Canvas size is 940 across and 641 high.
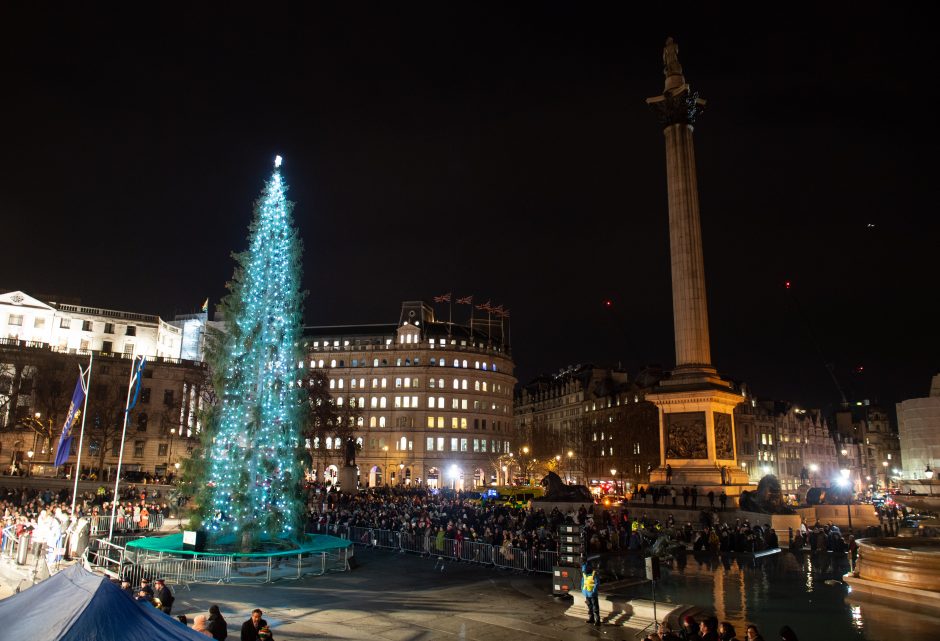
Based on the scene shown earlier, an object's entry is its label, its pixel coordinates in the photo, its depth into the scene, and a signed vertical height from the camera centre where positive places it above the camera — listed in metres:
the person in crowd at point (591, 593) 14.95 -3.13
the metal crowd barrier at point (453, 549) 22.55 -3.62
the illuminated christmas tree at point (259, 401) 21.70 +1.93
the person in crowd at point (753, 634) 9.47 -2.55
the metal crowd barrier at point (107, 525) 28.84 -3.22
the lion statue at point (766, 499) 30.92 -1.85
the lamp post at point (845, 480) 42.67 -1.24
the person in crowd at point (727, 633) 10.17 -2.72
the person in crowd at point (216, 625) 10.16 -2.68
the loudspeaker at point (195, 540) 20.89 -2.77
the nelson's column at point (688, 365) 35.25 +5.55
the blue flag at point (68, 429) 21.70 +0.83
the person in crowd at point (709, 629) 10.40 -2.75
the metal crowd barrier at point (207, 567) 19.20 -3.48
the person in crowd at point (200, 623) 9.49 -2.47
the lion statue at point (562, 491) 39.16 -2.01
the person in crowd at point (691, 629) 10.64 -2.79
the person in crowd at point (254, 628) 10.11 -2.70
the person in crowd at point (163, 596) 12.11 -2.69
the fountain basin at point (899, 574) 15.45 -2.83
